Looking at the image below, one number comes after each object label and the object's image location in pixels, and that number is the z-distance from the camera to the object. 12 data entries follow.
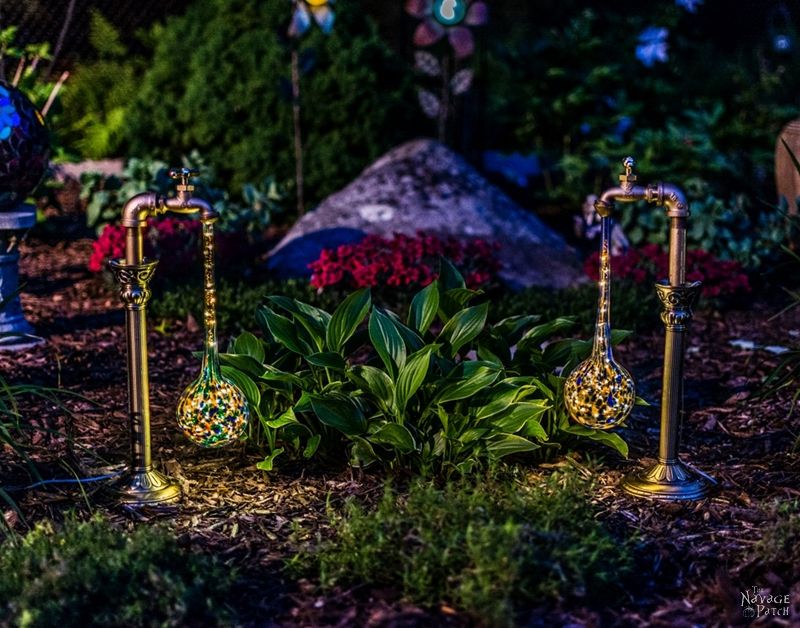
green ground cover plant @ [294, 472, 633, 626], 2.68
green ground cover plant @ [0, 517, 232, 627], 2.60
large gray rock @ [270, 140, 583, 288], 6.92
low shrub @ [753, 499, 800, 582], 2.94
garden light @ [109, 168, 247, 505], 3.32
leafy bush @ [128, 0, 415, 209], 8.41
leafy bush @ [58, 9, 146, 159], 9.79
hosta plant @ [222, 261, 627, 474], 3.50
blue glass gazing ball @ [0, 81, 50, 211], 5.18
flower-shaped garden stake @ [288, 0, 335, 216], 7.88
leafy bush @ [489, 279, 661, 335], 5.68
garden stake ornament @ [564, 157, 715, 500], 3.39
